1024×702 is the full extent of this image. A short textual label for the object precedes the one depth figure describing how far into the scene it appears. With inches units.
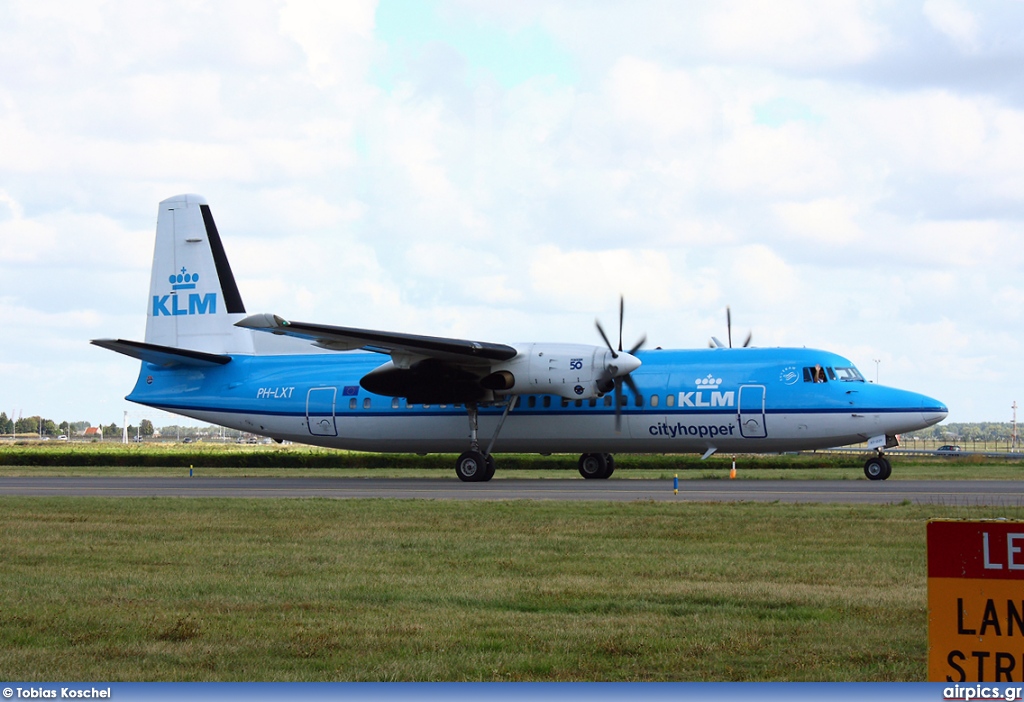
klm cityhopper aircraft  2496.3
